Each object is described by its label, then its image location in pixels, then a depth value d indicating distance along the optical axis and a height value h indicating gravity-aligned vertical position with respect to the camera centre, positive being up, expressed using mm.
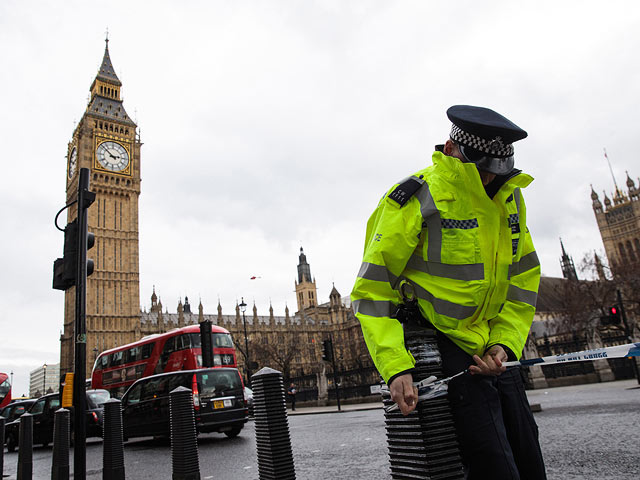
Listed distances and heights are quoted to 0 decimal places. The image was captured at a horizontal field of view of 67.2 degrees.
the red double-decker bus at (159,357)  18625 +1067
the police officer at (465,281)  1819 +272
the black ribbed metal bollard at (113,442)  5492 -592
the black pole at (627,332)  17302 -226
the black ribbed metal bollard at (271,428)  3074 -369
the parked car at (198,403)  10102 -457
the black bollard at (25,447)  6367 -623
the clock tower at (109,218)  61875 +22168
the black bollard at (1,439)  6828 -526
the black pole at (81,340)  4656 +553
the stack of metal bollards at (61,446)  5840 -603
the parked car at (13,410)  15723 -274
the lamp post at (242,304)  28750 +4034
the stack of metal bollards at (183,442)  4680 -585
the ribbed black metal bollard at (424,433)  1744 -295
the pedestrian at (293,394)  23914 -1307
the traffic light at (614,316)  13777 +342
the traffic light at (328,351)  20969 +501
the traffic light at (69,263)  5418 +1461
